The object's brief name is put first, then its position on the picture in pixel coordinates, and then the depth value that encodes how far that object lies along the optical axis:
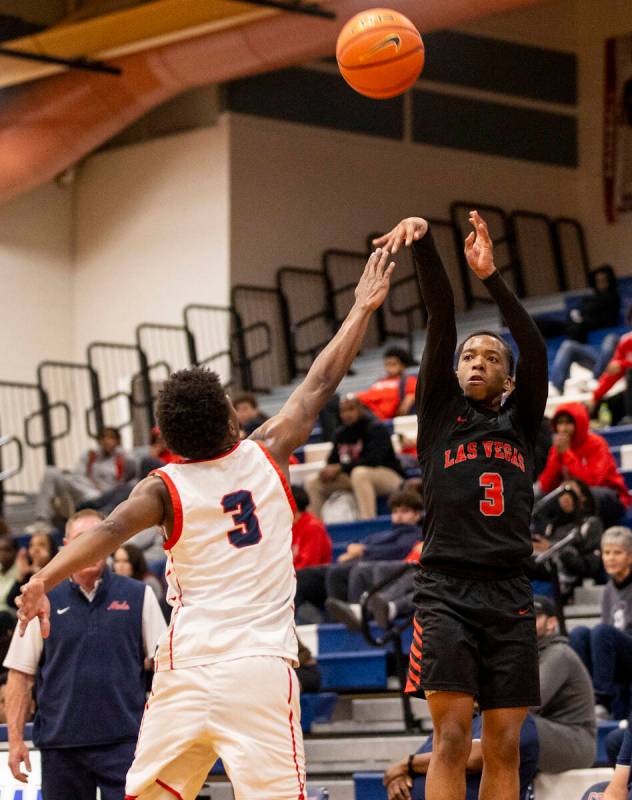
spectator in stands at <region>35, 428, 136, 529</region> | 15.41
